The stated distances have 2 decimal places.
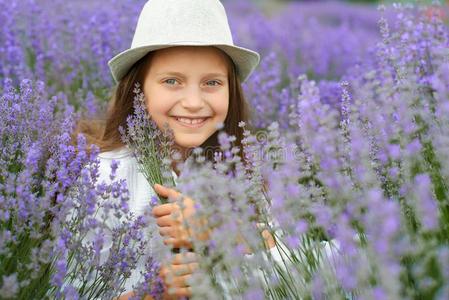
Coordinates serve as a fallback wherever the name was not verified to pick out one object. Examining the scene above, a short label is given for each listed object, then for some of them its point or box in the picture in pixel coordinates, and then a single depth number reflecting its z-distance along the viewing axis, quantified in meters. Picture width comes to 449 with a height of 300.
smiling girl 2.36
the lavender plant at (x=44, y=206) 1.64
